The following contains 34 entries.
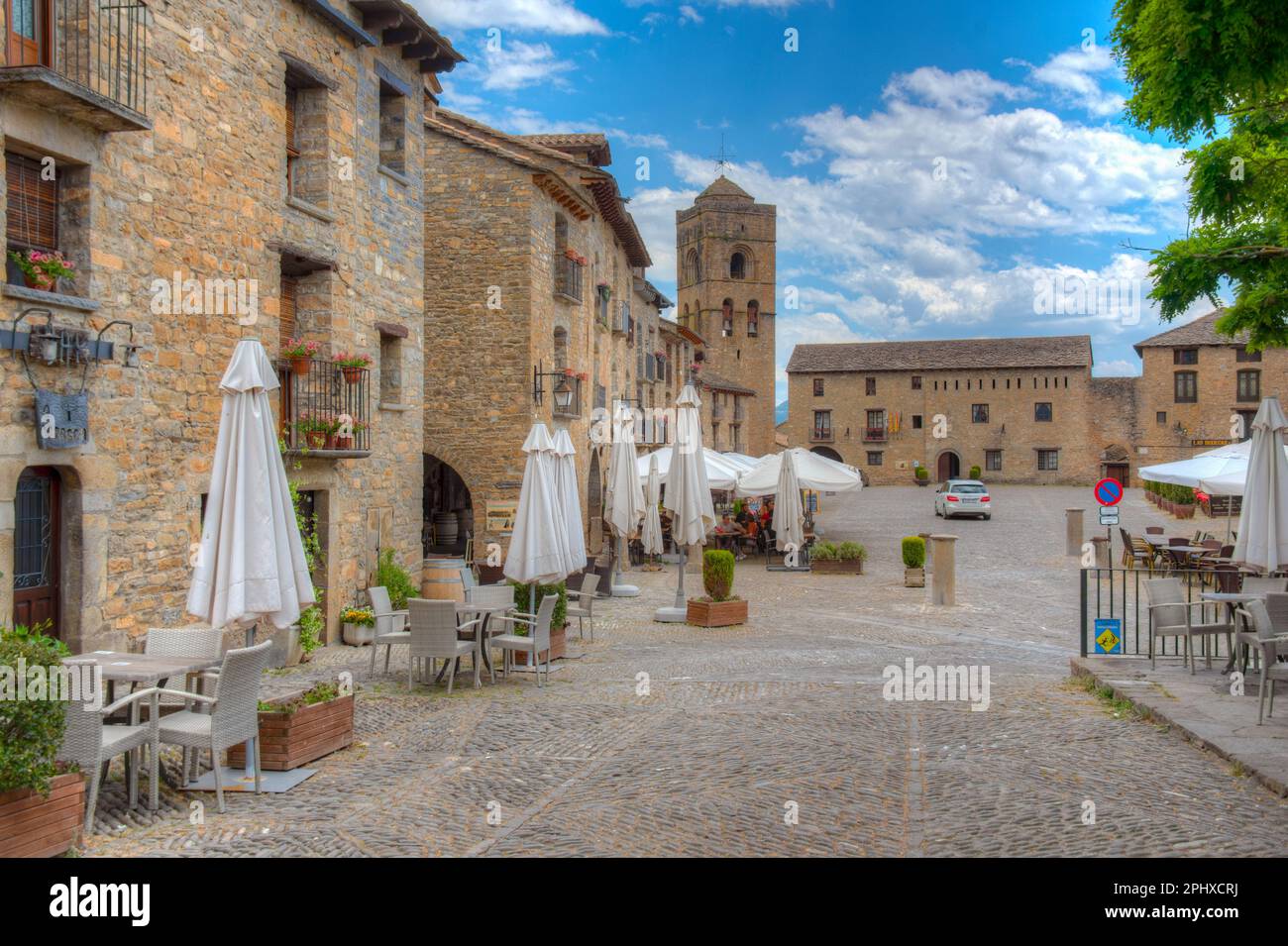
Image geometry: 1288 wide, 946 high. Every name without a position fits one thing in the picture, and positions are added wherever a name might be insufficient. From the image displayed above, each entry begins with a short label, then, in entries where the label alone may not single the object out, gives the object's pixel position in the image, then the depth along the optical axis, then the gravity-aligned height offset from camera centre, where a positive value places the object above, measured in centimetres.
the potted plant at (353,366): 1312 +158
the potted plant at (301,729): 712 -175
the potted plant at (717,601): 1496 -171
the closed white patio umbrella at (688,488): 1585 -3
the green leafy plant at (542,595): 1221 -137
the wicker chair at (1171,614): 1032 -138
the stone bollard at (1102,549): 2388 -153
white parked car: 3538 -51
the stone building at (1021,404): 5650 +489
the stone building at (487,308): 1983 +357
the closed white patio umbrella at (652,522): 1994 -70
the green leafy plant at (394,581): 1452 -136
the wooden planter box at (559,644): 1217 -189
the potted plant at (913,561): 1945 -144
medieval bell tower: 6200 +1251
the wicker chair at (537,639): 1073 -162
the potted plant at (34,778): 501 -146
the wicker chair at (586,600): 1343 -156
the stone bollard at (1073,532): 2492 -114
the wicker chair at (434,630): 988 -140
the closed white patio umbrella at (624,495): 1817 -15
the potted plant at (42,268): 841 +185
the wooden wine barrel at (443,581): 1606 -151
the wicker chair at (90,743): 575 -148
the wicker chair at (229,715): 642 -147
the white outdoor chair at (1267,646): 780 -131
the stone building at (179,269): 864 +237
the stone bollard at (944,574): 1712 -148
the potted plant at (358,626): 1343 -184
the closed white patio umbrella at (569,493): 1405 -9
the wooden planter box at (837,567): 2177 -173
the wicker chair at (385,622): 1091 -150
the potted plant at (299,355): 1236 +163
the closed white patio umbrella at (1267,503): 1046 -19
